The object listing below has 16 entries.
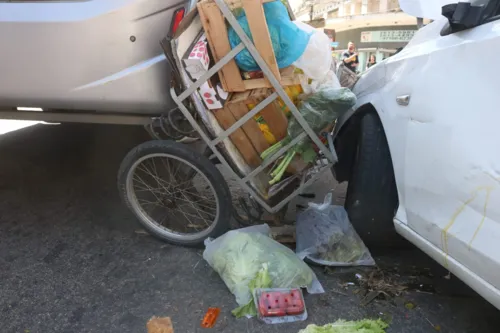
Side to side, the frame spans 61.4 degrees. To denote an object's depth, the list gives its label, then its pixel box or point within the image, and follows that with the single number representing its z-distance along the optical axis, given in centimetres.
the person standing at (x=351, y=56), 1076
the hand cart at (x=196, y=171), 254
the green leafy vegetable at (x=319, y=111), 258
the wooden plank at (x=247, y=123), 261
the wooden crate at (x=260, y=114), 259
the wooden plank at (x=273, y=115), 257
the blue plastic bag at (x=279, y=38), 246
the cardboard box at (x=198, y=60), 246
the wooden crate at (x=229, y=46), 235
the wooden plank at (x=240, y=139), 268
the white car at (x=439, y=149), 172
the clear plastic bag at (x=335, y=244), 271
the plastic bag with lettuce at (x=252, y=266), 237
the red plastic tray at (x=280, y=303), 223
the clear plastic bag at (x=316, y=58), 259
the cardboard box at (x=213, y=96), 260
